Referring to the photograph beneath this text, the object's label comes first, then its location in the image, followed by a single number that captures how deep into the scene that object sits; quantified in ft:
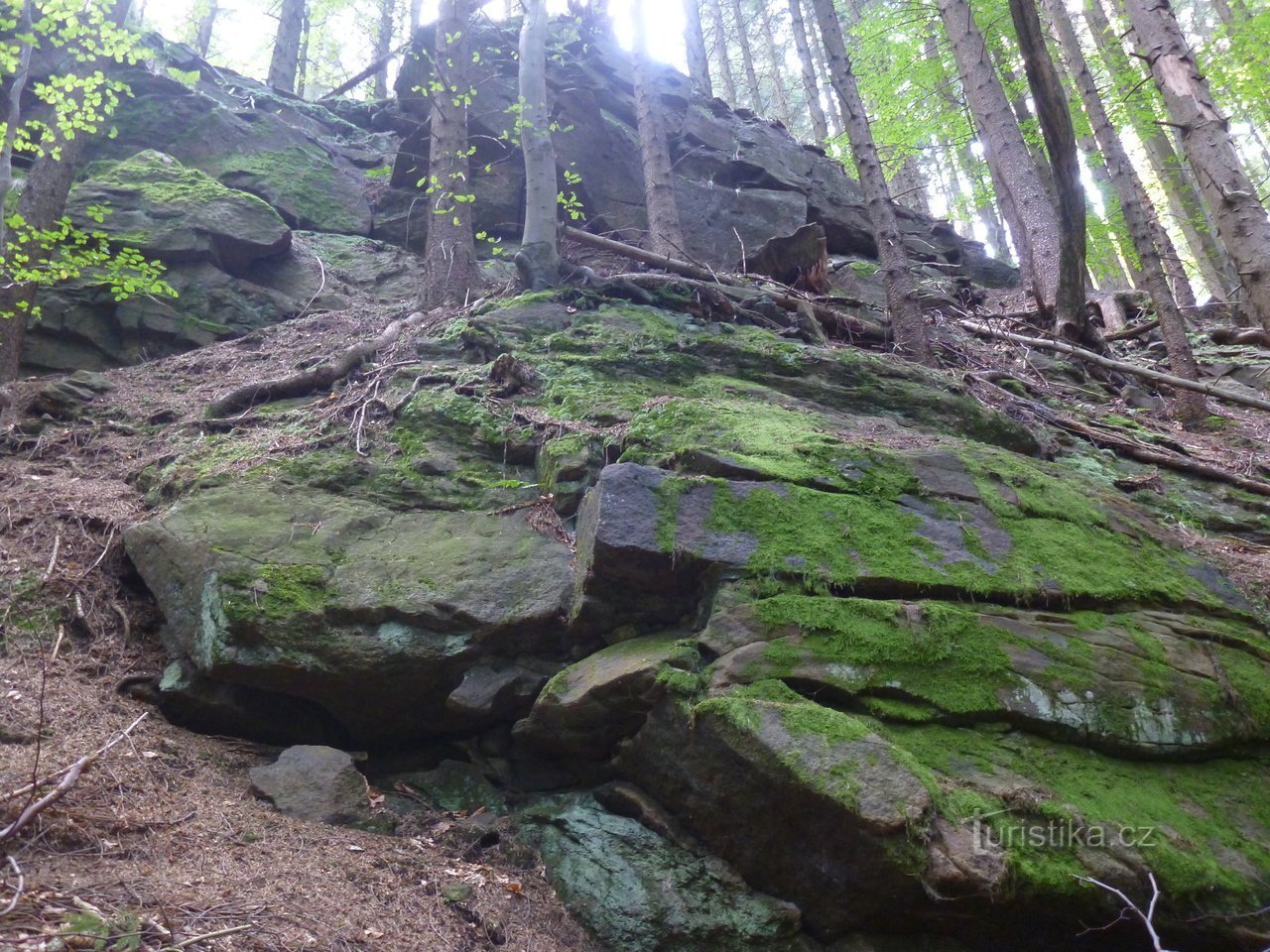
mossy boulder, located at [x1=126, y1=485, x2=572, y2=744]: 14.96
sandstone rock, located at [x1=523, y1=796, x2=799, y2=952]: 11.59
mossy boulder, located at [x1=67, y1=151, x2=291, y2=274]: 31.71
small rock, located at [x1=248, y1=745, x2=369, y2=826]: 13.57
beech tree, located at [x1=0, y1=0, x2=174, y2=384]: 24.49
